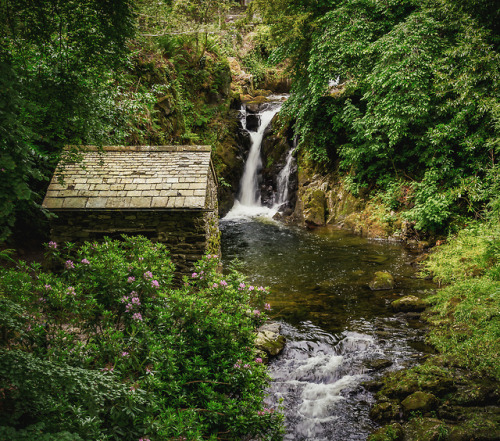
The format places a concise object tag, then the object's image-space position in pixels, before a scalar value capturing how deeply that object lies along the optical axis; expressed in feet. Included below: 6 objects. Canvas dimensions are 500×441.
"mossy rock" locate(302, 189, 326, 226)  53.12
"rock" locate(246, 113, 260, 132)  72.84
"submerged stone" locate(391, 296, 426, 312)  24.91
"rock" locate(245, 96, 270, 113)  75.51
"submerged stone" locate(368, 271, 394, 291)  29.17
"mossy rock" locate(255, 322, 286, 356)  20.54
